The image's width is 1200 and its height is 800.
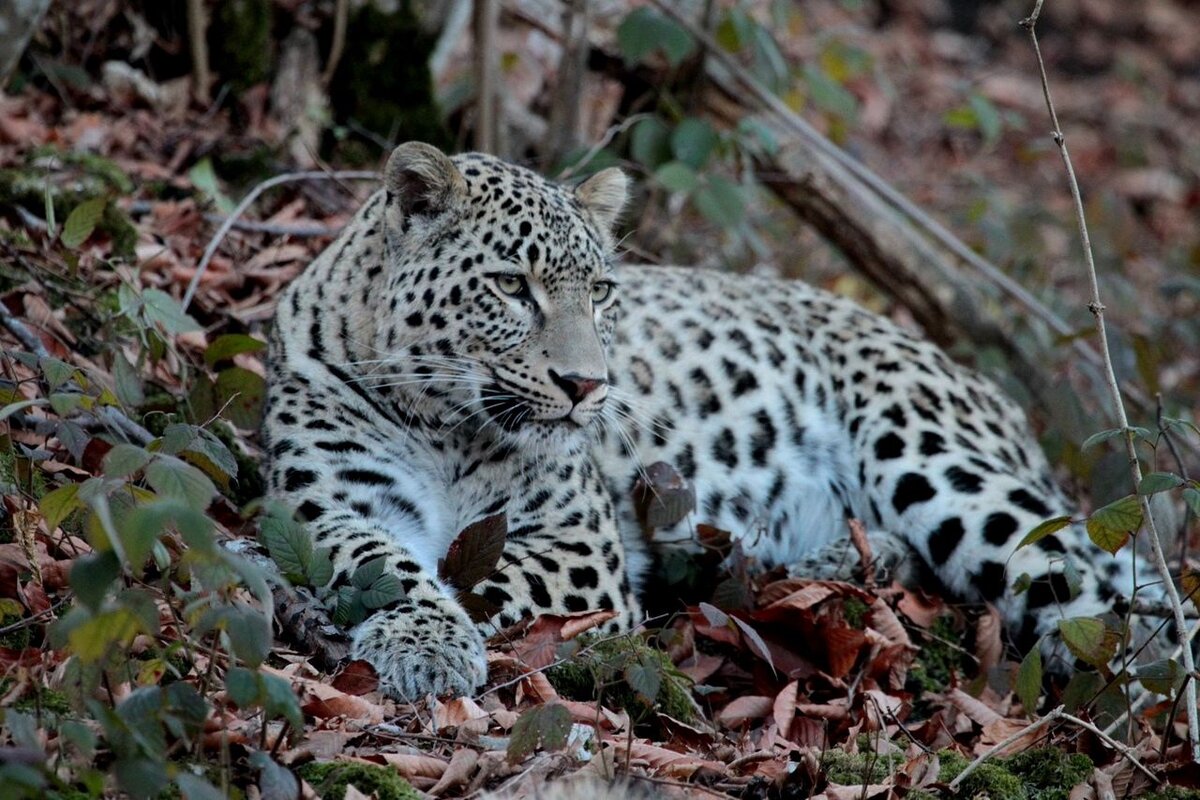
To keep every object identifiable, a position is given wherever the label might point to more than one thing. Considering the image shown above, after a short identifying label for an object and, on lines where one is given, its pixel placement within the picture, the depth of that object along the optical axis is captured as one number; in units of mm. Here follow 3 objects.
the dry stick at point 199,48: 17953
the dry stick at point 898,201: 18719
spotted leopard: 11711
